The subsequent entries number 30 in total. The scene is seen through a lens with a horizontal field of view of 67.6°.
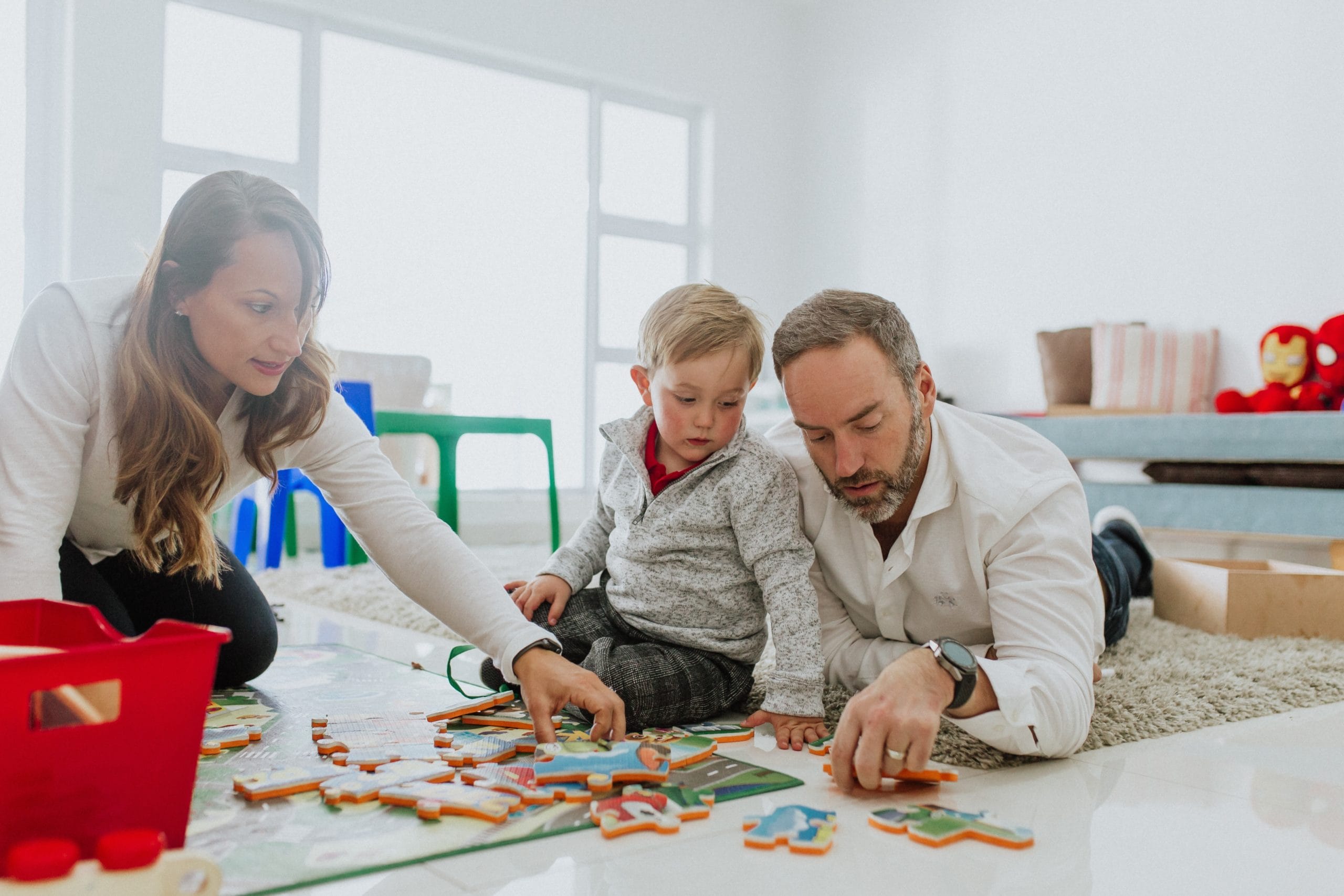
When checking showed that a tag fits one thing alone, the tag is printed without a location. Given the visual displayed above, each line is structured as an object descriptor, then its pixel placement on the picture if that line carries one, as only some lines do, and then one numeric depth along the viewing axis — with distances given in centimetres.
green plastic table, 327
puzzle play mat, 91
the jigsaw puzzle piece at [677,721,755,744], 138
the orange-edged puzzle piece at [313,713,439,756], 128
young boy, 145
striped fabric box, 421
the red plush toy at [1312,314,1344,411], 351
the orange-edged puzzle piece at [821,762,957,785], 114
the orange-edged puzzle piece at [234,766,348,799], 108
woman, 122
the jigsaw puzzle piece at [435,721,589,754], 130
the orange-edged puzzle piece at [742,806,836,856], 96
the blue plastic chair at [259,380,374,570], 329
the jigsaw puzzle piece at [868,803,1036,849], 99
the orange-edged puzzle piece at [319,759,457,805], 107
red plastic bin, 76
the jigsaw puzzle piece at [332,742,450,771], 120
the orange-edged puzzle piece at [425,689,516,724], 145
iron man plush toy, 361
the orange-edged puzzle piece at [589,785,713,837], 100
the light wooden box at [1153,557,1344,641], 226
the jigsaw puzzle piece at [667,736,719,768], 124
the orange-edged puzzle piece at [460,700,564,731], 142
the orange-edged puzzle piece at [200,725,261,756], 128
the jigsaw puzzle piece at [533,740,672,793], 112
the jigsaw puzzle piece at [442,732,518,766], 120
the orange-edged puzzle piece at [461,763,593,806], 108
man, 114
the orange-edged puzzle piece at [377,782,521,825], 103
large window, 478
